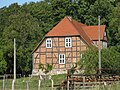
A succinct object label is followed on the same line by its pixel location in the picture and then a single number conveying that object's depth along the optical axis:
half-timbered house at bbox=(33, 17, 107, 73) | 64.69
